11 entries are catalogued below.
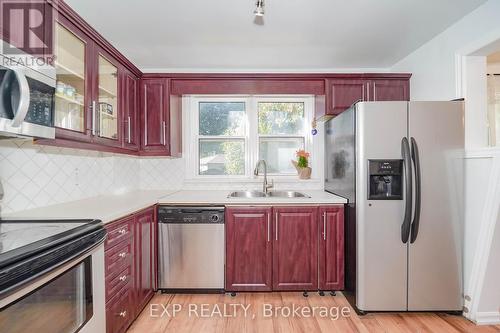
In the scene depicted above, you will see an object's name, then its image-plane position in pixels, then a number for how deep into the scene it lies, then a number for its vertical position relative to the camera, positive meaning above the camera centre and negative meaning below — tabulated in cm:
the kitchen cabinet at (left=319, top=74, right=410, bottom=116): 290 +81
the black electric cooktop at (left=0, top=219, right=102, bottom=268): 96 -30
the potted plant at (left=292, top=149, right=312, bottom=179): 322 +2
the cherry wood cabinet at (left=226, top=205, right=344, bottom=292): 254 -80
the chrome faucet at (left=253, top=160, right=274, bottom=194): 310 -14
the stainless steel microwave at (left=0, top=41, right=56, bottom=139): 117 +32
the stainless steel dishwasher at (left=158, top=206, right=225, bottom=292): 252 -74
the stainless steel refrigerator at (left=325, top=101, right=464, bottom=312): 217 -31
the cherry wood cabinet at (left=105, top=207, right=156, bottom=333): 175 -74
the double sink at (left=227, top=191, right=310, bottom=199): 312 -32
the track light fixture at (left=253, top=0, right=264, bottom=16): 175 +104
